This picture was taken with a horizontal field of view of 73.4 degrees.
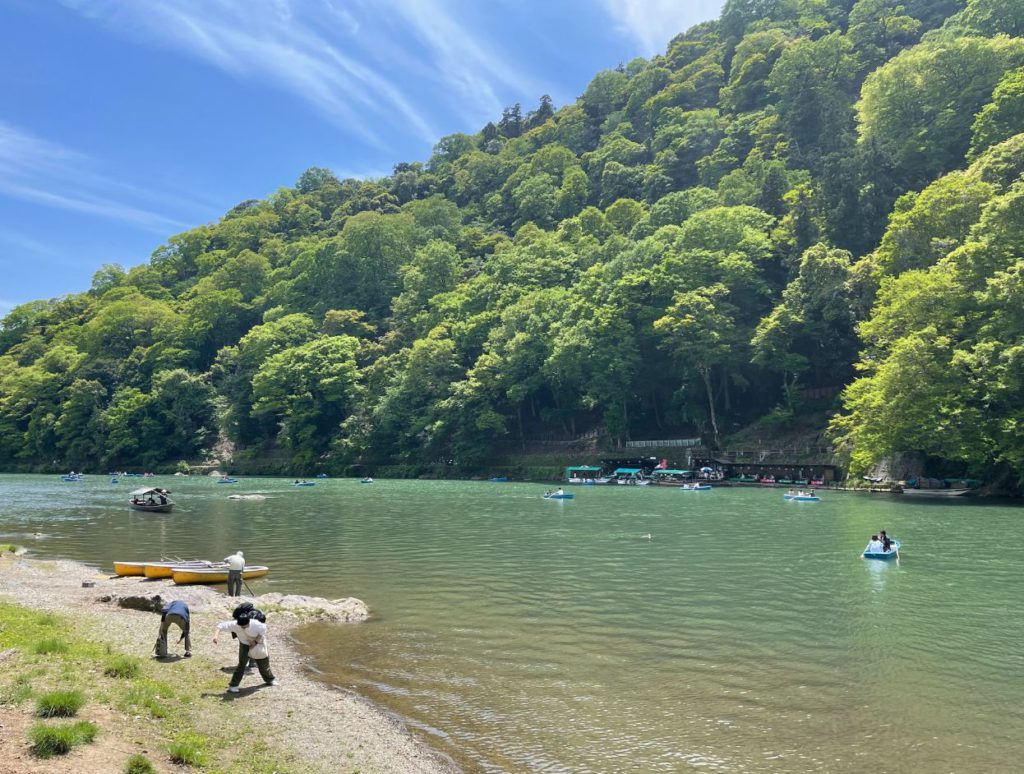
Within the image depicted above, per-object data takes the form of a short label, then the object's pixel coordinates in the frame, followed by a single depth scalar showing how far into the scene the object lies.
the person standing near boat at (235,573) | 18.95
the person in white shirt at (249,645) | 11.48
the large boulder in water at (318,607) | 17.47
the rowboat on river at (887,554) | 24.98
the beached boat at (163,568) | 22.73
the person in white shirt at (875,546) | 25.13
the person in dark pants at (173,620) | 13.21
